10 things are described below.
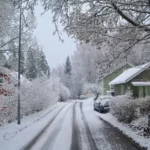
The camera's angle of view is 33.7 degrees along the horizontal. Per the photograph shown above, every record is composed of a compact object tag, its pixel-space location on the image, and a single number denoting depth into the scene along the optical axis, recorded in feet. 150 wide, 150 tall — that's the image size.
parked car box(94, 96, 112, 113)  87.04
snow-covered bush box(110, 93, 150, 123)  50.57
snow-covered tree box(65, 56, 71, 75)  284.82
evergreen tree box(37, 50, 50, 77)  209.38
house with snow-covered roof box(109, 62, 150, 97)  81.87
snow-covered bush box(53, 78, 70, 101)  196.79
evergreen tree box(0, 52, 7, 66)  58.00
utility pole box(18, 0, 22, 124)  52.96
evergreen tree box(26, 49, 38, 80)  187.73
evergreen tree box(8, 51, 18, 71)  63.10
